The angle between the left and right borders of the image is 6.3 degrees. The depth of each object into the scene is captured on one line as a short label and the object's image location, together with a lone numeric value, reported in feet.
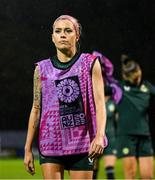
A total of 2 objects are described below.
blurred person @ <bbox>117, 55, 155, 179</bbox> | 51.02
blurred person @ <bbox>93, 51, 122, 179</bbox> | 58.68
